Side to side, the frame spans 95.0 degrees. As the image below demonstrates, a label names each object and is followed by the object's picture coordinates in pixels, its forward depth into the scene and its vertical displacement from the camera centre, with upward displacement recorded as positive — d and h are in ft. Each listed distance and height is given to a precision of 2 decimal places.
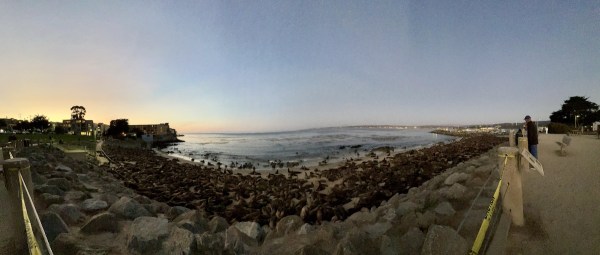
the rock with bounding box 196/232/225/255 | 14.78 -6.33
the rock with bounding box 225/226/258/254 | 16.10 -7.03
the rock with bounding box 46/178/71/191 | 24.77 -4.67
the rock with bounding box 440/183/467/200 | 19.83 -5.03
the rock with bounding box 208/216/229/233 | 20.53 -7.37
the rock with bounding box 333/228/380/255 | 13.79 -6.26
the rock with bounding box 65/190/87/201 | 22.67 -5.37
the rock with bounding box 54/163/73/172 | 37.18 -5.09
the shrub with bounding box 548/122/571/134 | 121.08 -3.26
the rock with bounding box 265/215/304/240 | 20.42 -7.63
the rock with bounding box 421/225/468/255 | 12.29 -5.44
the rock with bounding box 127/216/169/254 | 15.19 -6.00
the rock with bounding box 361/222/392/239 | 16.99 -6.63
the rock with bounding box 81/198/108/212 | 20.66 -5.65
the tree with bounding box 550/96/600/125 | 174.59 +6.65
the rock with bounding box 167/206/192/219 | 24.64 -7.61
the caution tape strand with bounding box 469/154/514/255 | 9.91 -4.13
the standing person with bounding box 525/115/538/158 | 30.32 -1.41
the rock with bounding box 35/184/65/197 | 21.67 -4.57
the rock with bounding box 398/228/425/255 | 14.02 -6.15
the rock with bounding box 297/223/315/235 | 19.10 -7.28
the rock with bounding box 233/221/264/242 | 20.10 -7.61
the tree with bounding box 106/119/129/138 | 258.37 +2.62
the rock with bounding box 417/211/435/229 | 16.34 -5.74
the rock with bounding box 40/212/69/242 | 15.03 -5.24
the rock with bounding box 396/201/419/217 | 20.10 -6.21
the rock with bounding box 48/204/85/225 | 17.97 -5.40
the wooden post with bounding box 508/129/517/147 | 37.52 -2.14
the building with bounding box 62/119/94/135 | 316.64 +7.93
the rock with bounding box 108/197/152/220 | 20.35 -5.94
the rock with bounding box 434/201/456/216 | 17.20 -5.44
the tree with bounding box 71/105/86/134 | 302.45 +20.72
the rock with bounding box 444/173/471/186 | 25.63 -5.16
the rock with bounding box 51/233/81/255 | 13.97 -5.84
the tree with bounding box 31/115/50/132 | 224.12 +7.82
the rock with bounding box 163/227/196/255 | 14.37 -6.16
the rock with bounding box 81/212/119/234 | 16.77 -5.82
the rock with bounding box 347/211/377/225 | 22.38 -7.97
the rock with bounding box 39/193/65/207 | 19.94 -4.92
